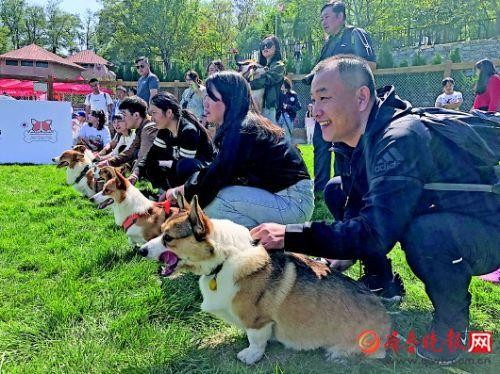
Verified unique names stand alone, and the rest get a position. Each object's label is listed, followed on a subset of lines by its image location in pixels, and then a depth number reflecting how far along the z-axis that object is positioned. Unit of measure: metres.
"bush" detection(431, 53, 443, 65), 17.09
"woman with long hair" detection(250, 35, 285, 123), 5.98
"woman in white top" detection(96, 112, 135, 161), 6.22
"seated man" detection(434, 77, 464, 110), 8.82
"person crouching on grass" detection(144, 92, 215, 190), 4.33
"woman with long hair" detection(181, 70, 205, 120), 7.42
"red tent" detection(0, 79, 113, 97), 22.77
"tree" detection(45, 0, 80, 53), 60.38
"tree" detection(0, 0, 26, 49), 55.84
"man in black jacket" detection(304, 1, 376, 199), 4.99
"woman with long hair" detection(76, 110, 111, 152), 8.57
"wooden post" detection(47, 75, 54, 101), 14.11
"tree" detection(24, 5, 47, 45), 58.25
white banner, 10.04
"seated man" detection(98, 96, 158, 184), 5.85
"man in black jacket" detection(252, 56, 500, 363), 1.88
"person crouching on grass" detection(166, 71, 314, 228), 2.97
